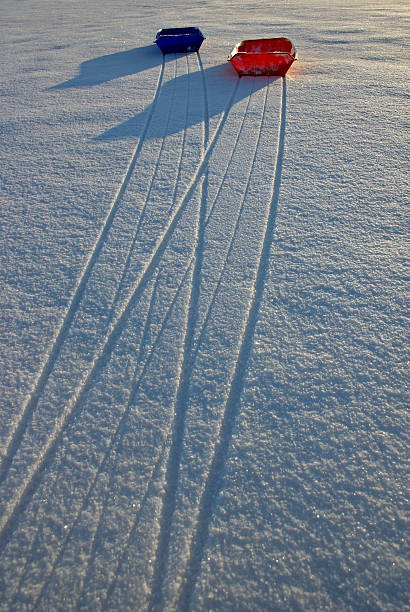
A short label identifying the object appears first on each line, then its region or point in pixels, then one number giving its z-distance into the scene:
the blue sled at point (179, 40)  5.49
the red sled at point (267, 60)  4.69
